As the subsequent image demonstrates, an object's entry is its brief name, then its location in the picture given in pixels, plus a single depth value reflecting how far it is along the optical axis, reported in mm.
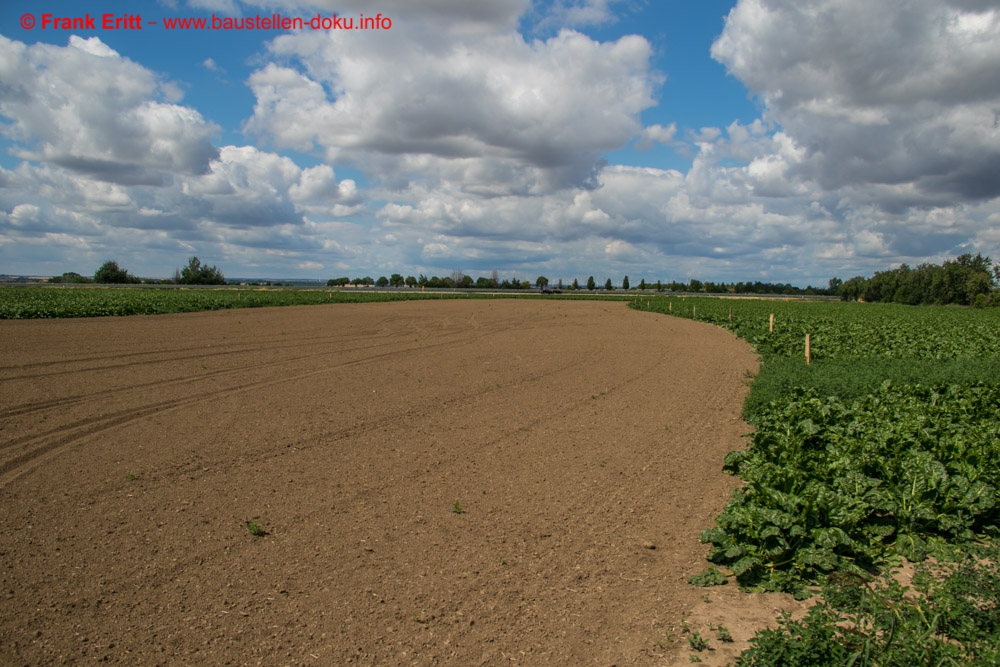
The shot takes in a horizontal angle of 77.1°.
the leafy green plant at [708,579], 5961
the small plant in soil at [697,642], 4863
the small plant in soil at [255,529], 6939
